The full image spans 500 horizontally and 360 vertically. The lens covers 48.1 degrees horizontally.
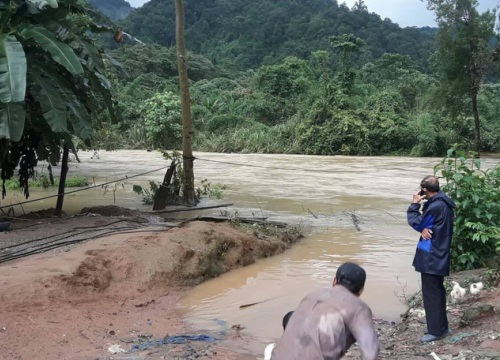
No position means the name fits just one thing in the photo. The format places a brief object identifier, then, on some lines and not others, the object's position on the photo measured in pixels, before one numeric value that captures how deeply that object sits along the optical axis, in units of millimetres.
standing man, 4867
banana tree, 7492
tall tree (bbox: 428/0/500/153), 30125
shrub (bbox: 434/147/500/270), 6363
